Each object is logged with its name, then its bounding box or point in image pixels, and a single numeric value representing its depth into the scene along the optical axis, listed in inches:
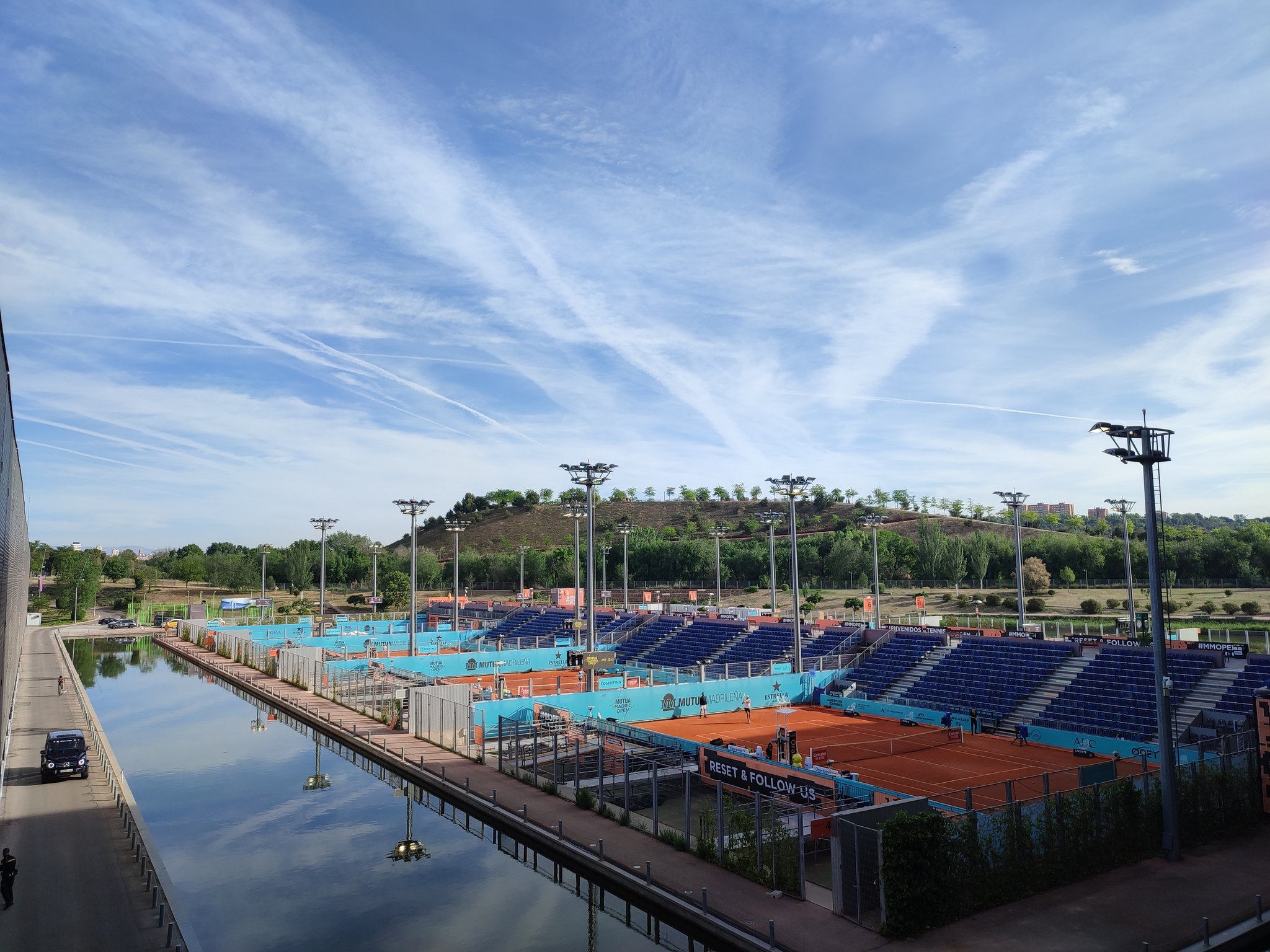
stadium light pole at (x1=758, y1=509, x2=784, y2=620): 2126.8
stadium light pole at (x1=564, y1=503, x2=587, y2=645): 2226.9
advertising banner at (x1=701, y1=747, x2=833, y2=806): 836.6
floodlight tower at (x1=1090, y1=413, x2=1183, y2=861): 786.2
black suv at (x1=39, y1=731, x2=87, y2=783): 1101.1
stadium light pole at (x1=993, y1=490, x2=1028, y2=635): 2057.1
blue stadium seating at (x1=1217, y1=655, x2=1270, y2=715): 1341.0
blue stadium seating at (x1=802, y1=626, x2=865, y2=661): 2148.1
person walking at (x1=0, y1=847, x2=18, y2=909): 680.4
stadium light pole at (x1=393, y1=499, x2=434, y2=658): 2357.3
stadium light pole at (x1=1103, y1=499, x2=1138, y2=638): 1964.3
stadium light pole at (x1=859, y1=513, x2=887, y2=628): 2293.3
